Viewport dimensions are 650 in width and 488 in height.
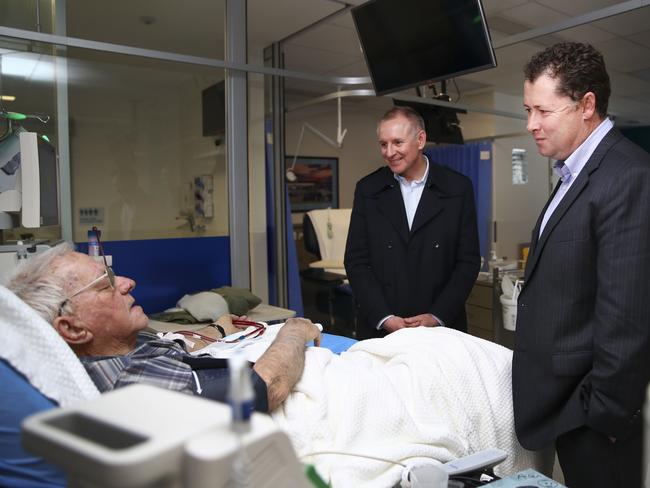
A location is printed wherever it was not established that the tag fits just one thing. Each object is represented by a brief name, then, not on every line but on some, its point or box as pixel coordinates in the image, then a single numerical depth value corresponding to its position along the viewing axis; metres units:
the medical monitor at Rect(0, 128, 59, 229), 2.09
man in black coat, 2.19
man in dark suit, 1.19
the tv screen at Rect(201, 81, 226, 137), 3.14
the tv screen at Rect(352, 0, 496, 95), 2.50
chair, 4.45
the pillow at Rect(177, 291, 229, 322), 2.57
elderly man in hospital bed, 1.26
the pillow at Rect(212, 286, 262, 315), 2.69
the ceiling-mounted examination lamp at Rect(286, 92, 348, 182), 3.66
